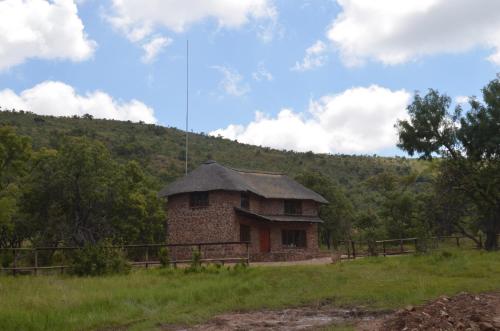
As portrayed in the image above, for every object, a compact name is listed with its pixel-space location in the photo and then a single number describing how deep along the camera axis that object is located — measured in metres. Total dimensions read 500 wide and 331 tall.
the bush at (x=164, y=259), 26.43
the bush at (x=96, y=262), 24.20
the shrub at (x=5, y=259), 26.36
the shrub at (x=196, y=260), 24.82
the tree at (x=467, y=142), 32.81
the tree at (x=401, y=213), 45.62
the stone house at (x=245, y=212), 36.31
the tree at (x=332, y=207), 50.44
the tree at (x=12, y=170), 29.64
